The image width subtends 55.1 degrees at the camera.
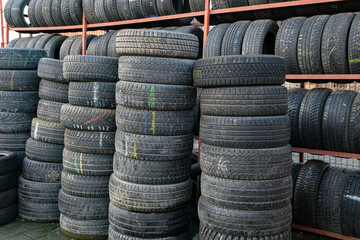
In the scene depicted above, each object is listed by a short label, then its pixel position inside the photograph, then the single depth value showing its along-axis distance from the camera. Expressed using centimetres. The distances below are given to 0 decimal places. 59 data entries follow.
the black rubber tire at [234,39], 528
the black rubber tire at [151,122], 365
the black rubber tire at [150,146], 366
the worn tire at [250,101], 326
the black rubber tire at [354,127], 418
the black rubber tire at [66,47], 824
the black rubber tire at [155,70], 362
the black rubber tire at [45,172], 495
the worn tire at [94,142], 429
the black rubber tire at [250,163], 322
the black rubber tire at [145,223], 375
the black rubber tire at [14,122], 529
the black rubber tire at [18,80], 530
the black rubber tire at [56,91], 494
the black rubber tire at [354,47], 427
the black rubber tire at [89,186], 435
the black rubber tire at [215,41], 541
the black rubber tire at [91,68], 424
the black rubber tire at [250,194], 323
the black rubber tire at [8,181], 478
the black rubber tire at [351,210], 416
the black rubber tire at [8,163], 475
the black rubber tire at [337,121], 426
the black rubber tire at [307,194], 441
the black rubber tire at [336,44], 440
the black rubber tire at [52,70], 488
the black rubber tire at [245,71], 326
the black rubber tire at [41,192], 491
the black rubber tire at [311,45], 460
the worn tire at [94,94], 425
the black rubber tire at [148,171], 370
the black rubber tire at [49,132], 491
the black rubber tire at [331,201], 429
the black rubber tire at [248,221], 324
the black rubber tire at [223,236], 329
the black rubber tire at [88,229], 436
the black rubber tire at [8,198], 480
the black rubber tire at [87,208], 437
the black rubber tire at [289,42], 480
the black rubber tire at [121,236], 379
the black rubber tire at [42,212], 490
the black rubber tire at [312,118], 445
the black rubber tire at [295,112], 461
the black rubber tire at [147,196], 369
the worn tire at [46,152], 495
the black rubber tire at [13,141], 537
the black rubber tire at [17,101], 529
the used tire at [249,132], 323
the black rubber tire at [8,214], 479
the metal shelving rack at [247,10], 442
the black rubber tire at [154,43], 361
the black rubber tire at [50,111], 493
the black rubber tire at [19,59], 531
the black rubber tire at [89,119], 425
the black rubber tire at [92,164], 433
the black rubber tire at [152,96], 360
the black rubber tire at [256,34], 506
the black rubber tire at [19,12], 933
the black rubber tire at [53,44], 854
